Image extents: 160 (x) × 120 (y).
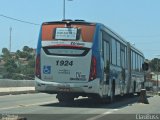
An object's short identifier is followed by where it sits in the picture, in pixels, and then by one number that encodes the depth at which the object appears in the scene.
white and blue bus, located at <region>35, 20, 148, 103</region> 21.91
